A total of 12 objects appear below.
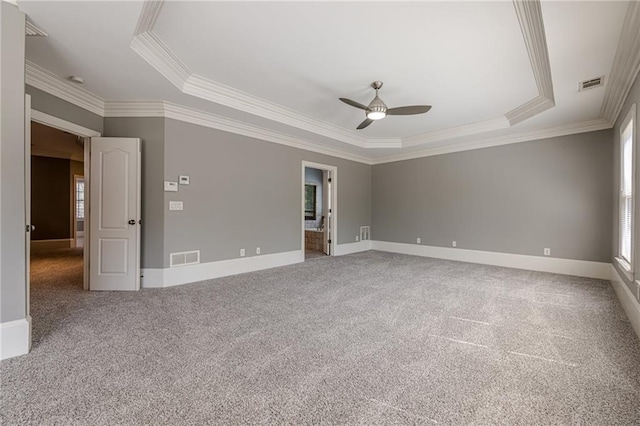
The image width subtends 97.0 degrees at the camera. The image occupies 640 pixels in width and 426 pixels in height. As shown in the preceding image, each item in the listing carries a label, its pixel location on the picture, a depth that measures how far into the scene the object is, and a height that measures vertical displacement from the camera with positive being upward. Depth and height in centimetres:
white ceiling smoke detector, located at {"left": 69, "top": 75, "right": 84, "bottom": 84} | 327 +152
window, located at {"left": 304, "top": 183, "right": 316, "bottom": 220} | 1027 +33
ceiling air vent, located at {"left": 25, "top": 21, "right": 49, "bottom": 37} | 236 +152
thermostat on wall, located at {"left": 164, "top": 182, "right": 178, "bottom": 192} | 418 +35
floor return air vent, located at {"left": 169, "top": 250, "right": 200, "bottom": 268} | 422 -74
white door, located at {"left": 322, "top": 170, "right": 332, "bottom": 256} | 690 +10
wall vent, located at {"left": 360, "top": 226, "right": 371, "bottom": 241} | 764 -59
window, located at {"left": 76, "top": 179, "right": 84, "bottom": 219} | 932 +34
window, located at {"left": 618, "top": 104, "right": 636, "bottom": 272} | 330 +34
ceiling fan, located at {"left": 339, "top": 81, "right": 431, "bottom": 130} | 368 +139
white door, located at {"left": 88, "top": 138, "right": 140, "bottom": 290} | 388 -6
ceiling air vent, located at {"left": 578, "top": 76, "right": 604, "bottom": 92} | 325 +154
